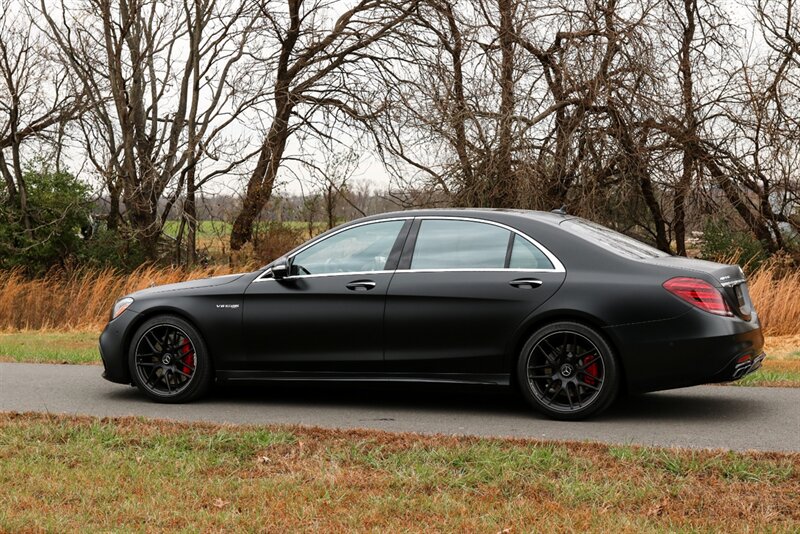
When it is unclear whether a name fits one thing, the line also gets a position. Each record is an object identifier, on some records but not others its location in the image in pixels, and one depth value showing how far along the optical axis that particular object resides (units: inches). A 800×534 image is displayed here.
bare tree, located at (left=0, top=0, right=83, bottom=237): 1099.9
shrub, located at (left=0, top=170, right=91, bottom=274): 1093.1
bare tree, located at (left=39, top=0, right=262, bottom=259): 962.1
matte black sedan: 293.7
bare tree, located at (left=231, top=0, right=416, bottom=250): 1018.7
